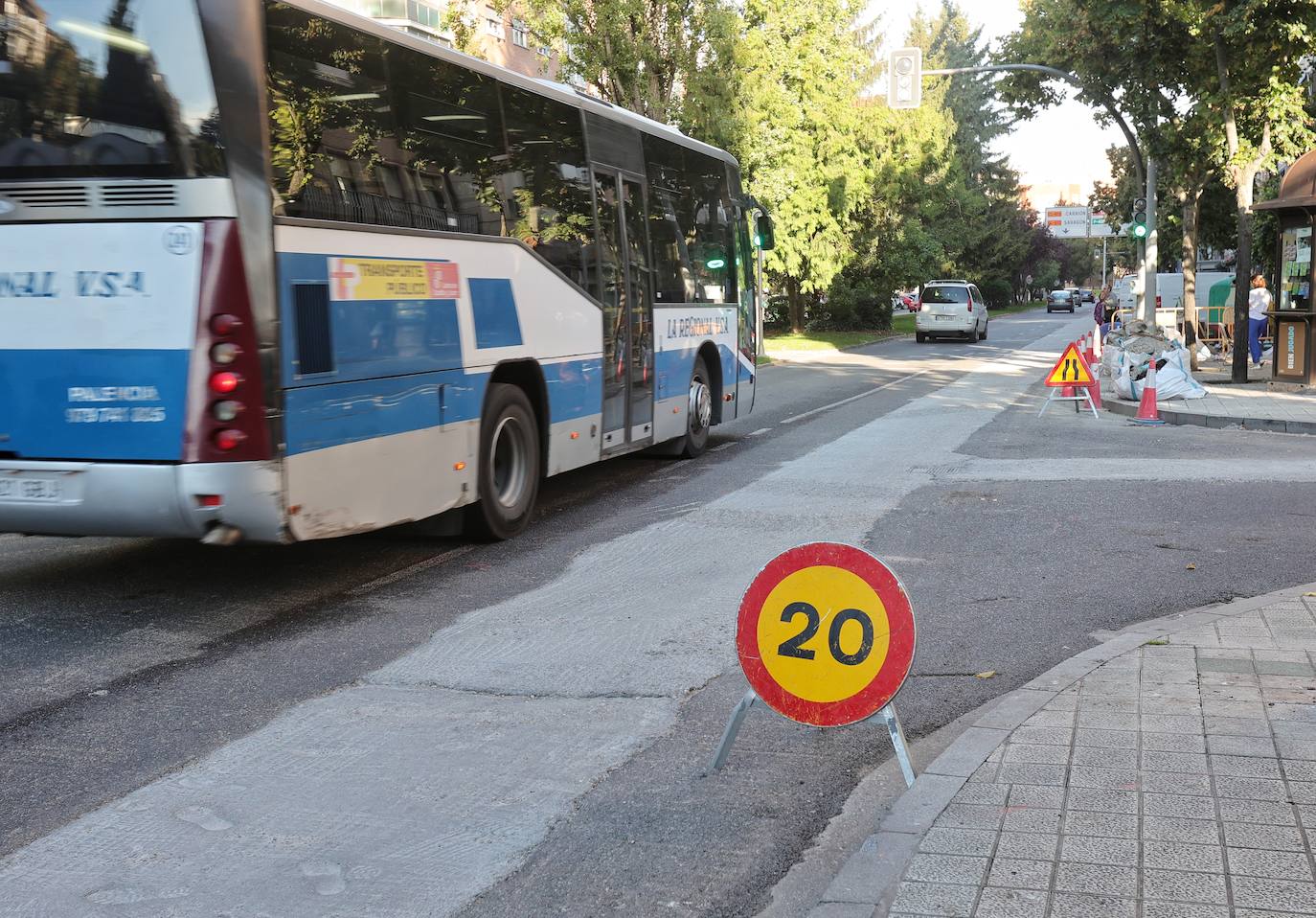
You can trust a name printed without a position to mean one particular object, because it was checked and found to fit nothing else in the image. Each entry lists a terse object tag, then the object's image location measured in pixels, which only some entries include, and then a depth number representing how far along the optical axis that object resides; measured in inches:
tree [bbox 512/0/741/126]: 1211.9
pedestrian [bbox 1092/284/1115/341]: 1374.3
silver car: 1737.2
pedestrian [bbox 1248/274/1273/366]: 981.2
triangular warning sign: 677.9
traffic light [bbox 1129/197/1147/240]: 1154.7
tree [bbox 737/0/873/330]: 1338.6
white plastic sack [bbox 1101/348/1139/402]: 759.7
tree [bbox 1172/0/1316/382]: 822.5
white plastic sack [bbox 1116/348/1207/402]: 757.3
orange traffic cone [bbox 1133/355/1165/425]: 665.0
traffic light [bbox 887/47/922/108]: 1002.7
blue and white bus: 250.5
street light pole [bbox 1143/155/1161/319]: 1160.2
